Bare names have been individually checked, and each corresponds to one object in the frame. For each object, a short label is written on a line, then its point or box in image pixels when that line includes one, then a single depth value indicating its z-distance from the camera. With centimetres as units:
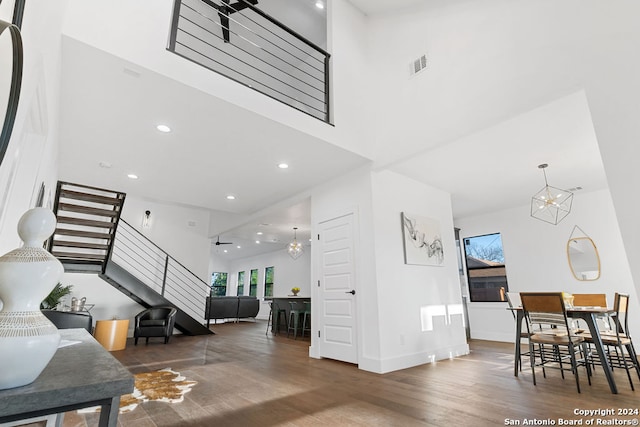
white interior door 443
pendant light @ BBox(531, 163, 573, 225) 566
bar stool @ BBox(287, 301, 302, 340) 727
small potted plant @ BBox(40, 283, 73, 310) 540
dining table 292
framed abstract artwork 474
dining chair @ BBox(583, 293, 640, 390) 325
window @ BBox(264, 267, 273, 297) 1372
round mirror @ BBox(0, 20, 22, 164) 98
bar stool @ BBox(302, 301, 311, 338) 732
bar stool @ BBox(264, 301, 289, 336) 826
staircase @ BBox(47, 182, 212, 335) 521
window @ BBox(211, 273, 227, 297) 1626
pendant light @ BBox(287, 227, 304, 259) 914
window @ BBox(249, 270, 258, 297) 1461
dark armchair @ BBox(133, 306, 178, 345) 612
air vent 415
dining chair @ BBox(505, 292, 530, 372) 463
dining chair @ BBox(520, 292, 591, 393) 327
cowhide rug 275
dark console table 65
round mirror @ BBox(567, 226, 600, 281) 571
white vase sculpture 69
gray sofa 1105
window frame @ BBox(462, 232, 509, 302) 701
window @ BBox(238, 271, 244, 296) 1557
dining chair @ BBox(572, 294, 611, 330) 447
